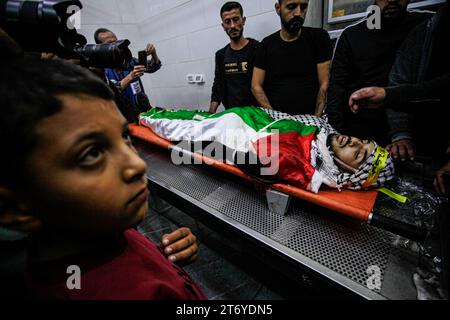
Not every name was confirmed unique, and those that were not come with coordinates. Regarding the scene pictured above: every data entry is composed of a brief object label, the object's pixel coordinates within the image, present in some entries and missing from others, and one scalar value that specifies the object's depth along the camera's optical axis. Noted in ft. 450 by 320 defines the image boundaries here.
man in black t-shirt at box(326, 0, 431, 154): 4.47
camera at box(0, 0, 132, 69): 2.15
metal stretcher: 2.63
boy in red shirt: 1.10
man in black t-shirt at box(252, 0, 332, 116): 5.87
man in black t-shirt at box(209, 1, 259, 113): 6.51
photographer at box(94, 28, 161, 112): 6.90
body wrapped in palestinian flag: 3.76
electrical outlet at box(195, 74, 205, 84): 10.08
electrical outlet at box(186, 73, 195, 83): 10.45
